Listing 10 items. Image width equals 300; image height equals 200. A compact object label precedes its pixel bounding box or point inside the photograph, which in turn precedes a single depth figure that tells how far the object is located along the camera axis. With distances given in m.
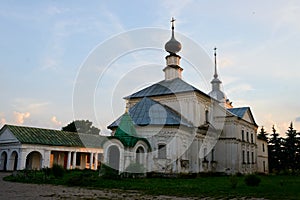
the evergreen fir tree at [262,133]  53.41
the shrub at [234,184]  14.84
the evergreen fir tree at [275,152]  46.59
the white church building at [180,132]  21.91
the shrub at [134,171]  20.01
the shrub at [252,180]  15.99
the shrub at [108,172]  18.67
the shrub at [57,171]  19.19
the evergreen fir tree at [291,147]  44.12
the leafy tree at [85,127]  66.69
